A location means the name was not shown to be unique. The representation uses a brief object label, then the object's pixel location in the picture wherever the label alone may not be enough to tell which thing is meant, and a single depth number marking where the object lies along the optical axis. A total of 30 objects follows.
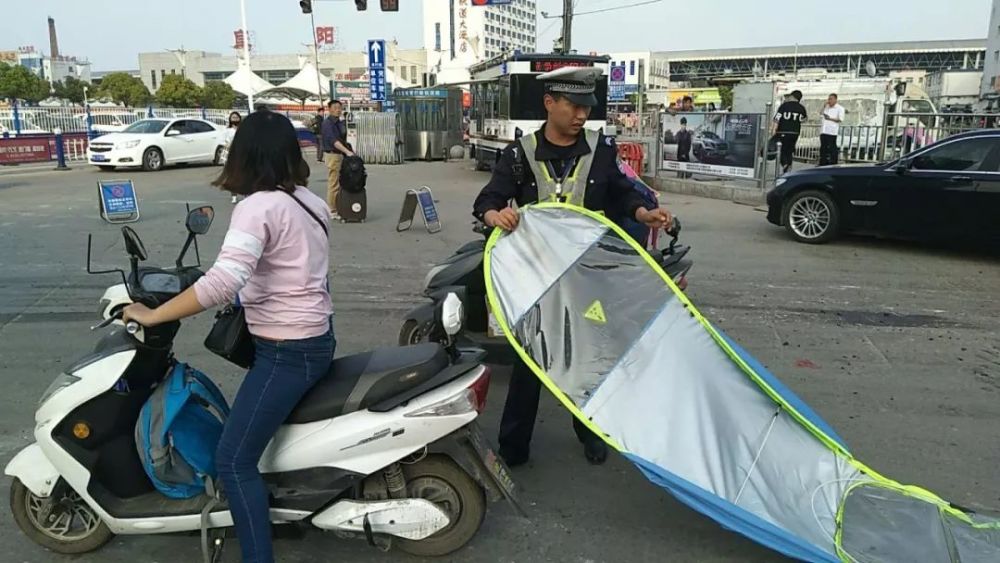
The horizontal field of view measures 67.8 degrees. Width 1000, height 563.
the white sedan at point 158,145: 20.84
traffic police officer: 3.68
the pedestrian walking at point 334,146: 12.15
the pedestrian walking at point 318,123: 24.47
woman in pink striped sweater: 2.58
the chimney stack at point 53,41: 134.88
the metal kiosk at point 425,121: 26.97
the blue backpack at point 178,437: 2.90
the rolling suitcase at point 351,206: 11.89
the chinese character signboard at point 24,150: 23.61
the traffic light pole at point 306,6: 25.15
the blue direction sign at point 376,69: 34.84
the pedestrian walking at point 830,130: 15.39
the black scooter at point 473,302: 5.04
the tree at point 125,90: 61.93
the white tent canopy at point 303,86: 40.53
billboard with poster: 14.62
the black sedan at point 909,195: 8.70
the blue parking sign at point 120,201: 11.37
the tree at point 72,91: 69.75
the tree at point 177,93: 55.84
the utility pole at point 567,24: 24.83
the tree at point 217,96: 60.46
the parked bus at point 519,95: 18.56
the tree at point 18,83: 52.81
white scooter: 2.87
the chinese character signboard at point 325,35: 83.94
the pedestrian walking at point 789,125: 16.06
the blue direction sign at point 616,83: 24.47
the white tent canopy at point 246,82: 37.78
